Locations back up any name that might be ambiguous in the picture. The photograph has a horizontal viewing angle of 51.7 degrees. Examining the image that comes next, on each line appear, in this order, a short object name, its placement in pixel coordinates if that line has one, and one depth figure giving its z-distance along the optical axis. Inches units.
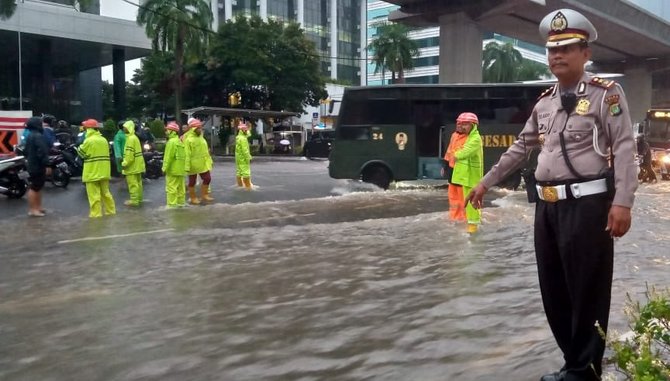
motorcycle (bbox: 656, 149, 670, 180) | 920.3
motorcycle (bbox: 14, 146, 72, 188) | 646.5
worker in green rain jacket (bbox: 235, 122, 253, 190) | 671.8
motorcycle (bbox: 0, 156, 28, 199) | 551.2
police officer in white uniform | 126.6
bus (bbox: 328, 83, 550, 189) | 714.8
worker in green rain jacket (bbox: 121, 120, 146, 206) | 523.5
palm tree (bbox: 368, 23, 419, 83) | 2564.0
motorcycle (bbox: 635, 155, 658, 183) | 853.2
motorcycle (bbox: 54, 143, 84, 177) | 667.4
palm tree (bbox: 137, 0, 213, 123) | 1574.8
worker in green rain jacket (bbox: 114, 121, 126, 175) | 665.6
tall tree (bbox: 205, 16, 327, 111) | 1776.6
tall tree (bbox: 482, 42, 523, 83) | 3004.4
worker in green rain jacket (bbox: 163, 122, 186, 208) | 515.5
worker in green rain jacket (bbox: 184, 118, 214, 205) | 545.6
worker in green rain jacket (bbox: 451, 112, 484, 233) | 386.9
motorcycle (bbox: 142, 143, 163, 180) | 771.4
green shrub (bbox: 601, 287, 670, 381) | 98.7
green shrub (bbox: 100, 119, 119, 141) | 1243.2
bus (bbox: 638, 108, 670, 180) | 967.0
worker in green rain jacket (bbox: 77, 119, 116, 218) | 448.8
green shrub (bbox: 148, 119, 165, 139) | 1647.4
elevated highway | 1198.3
